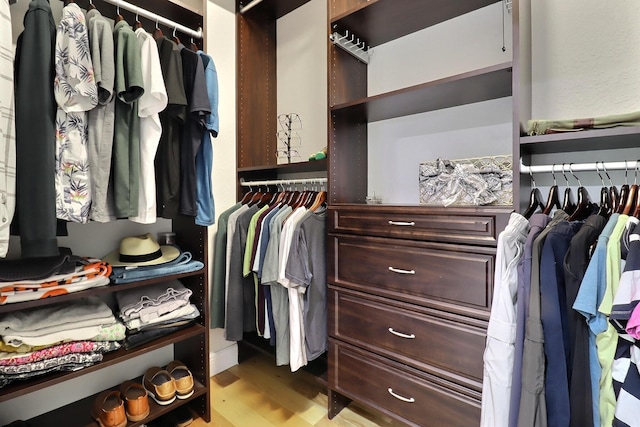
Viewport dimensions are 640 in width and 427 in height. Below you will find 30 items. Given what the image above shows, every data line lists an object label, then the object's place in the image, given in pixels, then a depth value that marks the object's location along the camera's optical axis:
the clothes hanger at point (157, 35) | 1.42
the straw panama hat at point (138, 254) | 1.46
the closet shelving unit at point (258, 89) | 2.17
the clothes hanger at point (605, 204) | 1.09
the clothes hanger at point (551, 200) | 1.18
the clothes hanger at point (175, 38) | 1.50
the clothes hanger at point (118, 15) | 1.34
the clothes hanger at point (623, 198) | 1.02
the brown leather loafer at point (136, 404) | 1.42
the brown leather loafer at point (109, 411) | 1.35
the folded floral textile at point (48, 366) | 1.12
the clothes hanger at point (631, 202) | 0.99
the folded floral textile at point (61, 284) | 1.11
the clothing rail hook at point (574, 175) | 1.10
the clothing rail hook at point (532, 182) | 1.27
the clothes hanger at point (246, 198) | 2.15
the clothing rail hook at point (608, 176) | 1.20
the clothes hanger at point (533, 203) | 1.23
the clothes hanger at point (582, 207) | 1.12
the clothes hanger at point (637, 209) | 0.97
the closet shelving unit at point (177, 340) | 1.28
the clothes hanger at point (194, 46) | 1.57
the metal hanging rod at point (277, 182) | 1.83
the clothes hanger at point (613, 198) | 1.06
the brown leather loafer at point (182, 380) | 1.59
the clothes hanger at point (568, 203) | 1.18
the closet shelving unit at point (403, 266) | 1.21
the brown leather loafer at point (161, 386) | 1.53
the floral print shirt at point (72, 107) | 1.07
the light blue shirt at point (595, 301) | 0.87
